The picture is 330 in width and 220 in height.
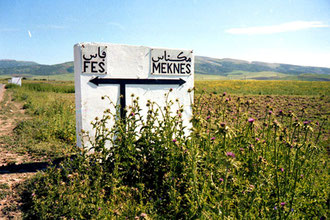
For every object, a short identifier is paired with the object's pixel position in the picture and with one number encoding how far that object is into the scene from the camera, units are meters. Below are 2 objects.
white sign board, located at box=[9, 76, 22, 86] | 30.52
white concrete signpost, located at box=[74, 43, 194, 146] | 4.66
